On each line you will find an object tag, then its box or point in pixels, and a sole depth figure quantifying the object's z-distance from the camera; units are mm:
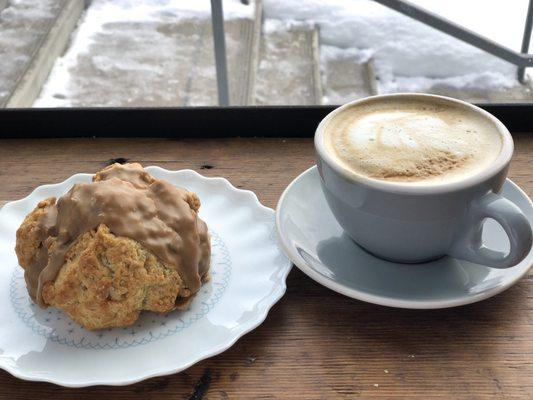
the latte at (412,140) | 675
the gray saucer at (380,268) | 670
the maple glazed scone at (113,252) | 637
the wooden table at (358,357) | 629
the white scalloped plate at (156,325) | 621
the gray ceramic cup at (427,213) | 635
